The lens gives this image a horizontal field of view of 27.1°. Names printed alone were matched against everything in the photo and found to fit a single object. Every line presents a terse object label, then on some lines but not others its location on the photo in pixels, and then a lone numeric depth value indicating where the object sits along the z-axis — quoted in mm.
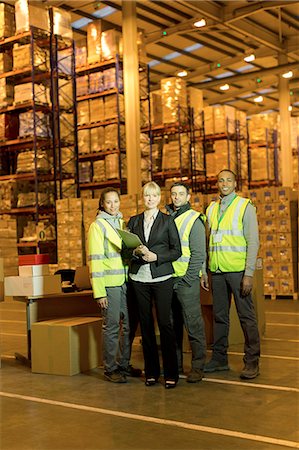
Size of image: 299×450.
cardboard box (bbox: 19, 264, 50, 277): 6395
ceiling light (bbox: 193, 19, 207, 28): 15702
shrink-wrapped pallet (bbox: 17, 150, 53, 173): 13250
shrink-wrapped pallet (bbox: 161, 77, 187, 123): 15906
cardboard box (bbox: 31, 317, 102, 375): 5926
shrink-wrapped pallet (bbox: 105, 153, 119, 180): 14453
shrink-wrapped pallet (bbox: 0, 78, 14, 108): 13500
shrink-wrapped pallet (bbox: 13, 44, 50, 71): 13039
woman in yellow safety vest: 5402
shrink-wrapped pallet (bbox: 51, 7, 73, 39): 13594
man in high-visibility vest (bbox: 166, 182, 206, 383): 5312
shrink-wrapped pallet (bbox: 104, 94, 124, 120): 14268
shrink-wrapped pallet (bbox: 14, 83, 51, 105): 12984
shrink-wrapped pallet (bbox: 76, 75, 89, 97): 14867
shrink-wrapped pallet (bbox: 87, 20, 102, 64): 14570
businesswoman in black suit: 5104
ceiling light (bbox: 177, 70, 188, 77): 19902
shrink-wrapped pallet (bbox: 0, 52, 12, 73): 13562
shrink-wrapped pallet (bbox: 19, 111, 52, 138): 13203
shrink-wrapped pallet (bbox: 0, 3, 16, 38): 13484
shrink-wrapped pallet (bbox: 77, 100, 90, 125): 14930
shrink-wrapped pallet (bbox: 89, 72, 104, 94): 14594
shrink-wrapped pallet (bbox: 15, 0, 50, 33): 12922
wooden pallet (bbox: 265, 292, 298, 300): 11783
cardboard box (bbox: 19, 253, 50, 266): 6465
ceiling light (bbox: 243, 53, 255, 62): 18312
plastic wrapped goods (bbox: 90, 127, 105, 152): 14719
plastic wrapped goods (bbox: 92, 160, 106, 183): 14812
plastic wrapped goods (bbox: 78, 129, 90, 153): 14945
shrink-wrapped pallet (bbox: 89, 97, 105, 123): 14633
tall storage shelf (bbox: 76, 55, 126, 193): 14344
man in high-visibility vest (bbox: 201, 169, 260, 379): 5445
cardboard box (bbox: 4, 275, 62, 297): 6359
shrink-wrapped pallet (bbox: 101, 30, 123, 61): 14328
